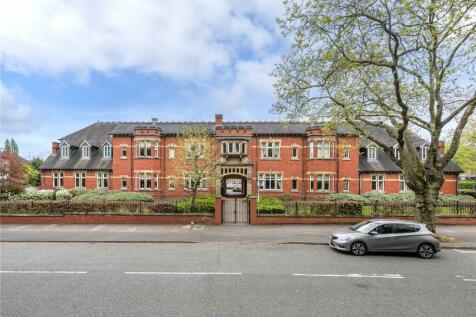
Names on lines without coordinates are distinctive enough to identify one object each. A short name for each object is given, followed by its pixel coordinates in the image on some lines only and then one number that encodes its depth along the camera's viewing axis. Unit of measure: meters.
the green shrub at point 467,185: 47.23
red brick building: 29.11
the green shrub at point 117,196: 22.98
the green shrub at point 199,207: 17.59
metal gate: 17.34
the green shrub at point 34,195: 22.75
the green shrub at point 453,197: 25.06
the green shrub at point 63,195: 24.48
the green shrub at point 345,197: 24.17
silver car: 10.71
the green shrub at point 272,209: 17.33
